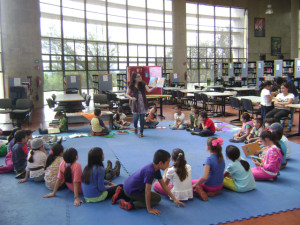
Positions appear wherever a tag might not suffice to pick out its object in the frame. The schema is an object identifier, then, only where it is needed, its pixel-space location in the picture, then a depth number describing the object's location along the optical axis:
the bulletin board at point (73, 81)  13.40
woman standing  7.14
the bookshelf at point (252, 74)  17.13
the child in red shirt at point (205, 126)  7.12
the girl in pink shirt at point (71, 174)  3.69
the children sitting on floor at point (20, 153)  4.50
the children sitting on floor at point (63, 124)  7.94
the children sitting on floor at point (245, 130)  6.40
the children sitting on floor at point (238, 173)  3.77
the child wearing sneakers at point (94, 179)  3.53
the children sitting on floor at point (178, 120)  8.13
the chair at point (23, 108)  9.15
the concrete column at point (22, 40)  12.56
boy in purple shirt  3.20
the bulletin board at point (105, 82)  13.67
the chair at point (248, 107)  8.20
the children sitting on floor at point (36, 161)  4.28
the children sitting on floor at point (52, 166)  4.08
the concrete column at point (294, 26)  21.02
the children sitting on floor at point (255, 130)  6.09
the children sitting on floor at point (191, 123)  7.84
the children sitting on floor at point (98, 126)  7.43
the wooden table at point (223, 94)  10.17
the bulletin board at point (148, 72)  9.93
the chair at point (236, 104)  8.80
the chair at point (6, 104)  9.24
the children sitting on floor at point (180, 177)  3.56
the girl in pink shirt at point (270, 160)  4.17
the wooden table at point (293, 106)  6.63
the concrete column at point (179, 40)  17.97
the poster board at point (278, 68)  14.56
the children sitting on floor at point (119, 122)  8.25
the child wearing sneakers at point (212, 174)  3.68
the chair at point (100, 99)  10.77
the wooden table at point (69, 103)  9.55
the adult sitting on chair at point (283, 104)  6.97
